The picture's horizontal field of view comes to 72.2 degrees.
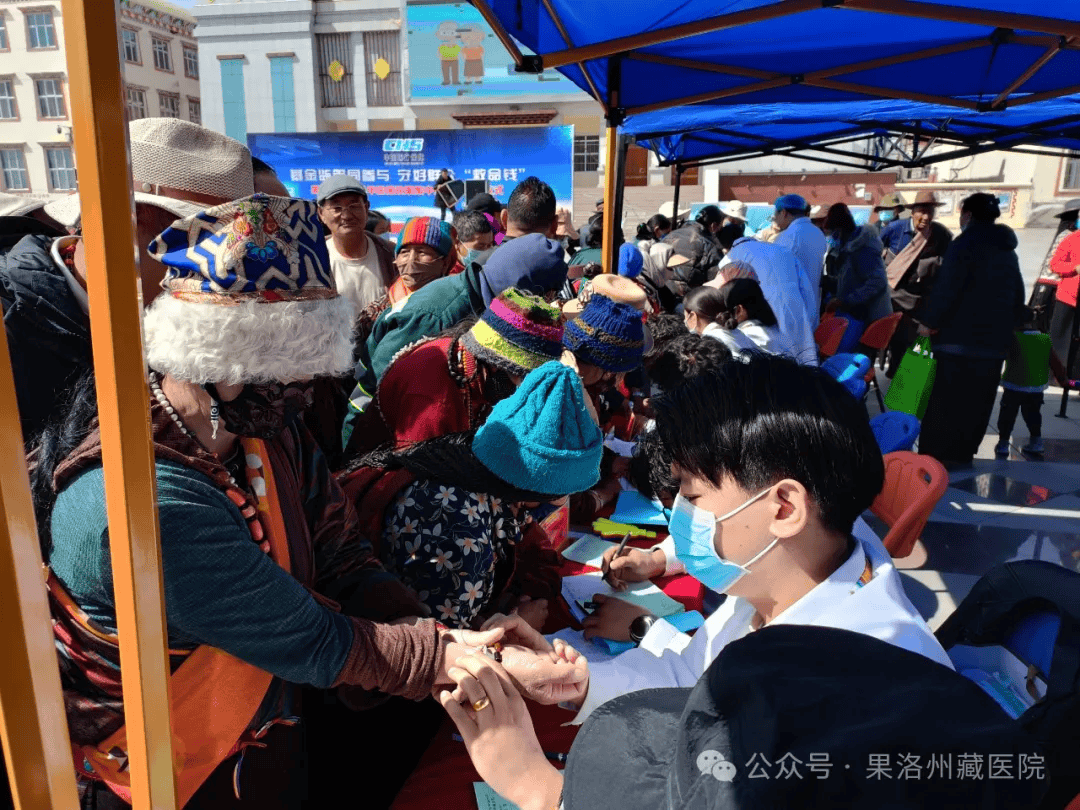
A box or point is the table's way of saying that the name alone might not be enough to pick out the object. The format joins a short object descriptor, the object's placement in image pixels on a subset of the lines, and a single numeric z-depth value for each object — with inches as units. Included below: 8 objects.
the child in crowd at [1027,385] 216.1
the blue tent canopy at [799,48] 93.8
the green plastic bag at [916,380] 195.5
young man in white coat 44.4
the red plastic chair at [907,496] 102.4
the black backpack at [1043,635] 43.9
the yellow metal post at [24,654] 24.6
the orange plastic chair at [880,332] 229.6
